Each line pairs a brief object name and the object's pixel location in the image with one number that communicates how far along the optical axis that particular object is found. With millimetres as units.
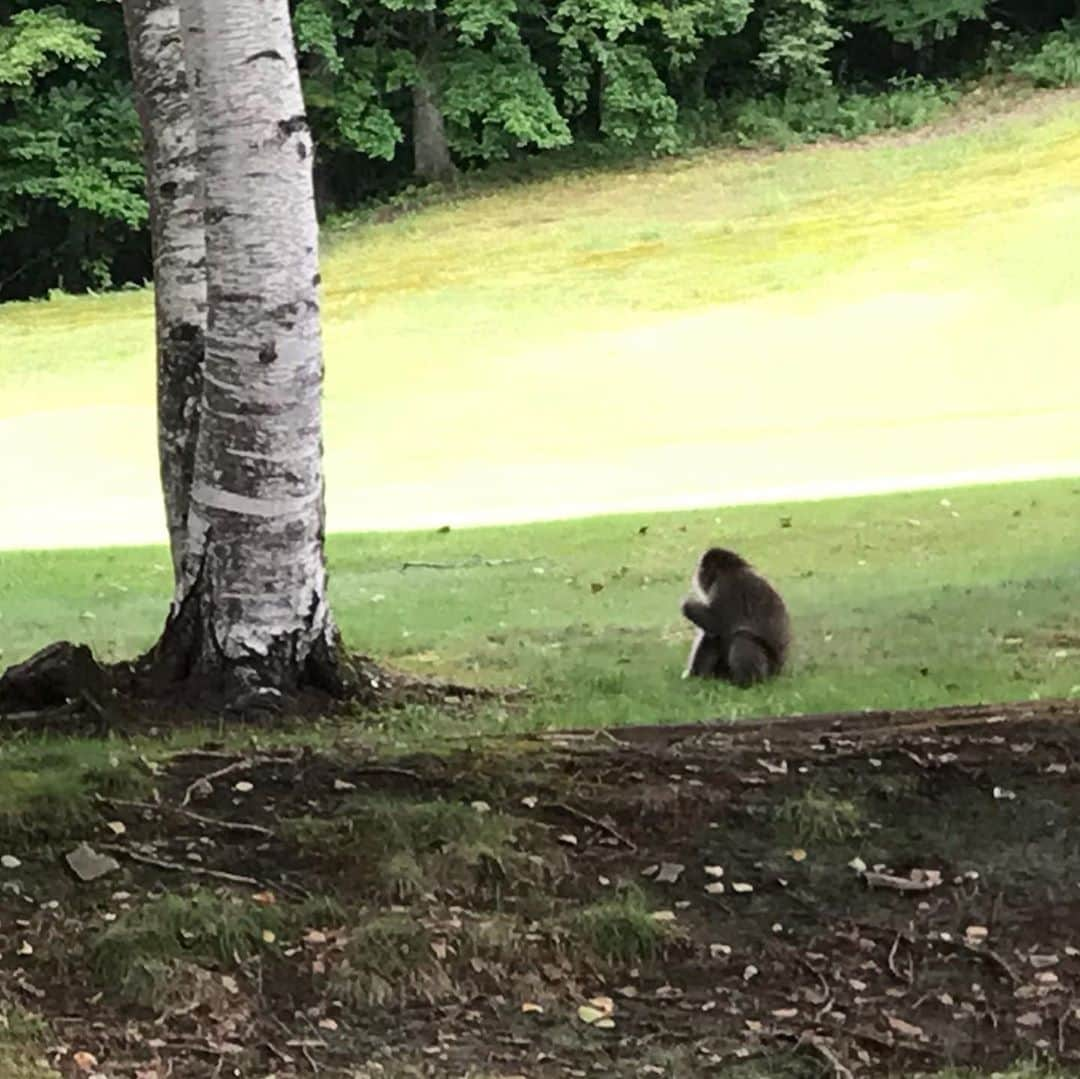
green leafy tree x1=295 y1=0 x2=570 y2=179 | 39062
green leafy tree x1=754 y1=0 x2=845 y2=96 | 41438
